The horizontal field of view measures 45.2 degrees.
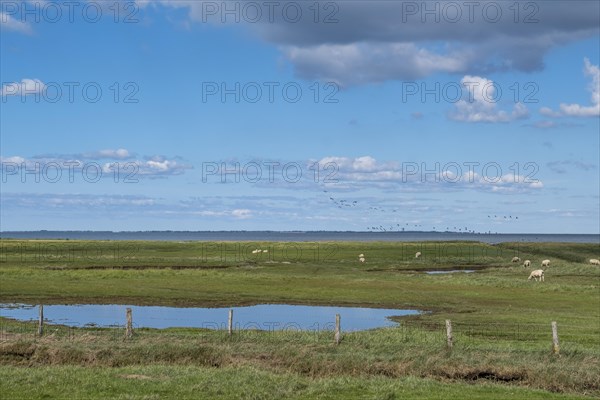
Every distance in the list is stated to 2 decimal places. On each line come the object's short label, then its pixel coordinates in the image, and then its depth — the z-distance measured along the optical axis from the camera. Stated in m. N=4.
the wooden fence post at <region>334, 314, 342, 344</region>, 32.97
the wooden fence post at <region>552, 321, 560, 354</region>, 30.75
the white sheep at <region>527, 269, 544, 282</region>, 79.81
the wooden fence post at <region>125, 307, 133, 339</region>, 34.15
